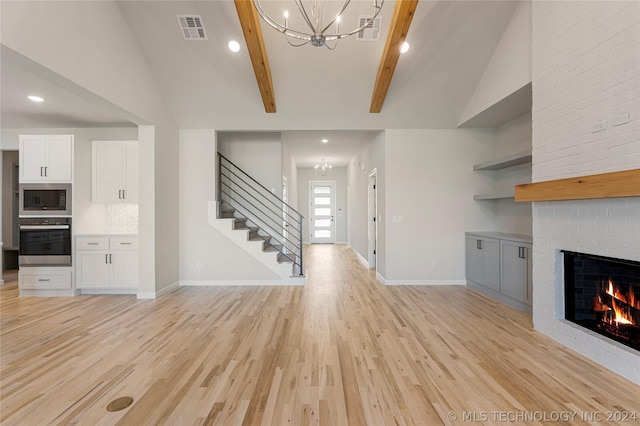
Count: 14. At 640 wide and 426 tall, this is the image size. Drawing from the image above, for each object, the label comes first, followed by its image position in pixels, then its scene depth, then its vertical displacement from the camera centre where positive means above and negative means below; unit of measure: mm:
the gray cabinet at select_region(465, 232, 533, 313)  3766 -750
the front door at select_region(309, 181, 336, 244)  11789 +109
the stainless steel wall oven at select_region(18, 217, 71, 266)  4590 -400
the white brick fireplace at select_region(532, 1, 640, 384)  2279 +688
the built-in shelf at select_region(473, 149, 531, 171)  4035 +776
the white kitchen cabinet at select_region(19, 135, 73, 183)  4562 +895
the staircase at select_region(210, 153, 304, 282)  5309 -82
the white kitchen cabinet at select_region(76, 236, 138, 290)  4648 -722
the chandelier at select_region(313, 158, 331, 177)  10011 +1665
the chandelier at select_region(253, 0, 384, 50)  2200 +2391
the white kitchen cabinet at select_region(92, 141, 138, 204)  4828 +715
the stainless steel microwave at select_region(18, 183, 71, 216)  4578 +266
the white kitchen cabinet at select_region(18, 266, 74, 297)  4605 -953
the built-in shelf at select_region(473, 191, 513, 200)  4338 +285
